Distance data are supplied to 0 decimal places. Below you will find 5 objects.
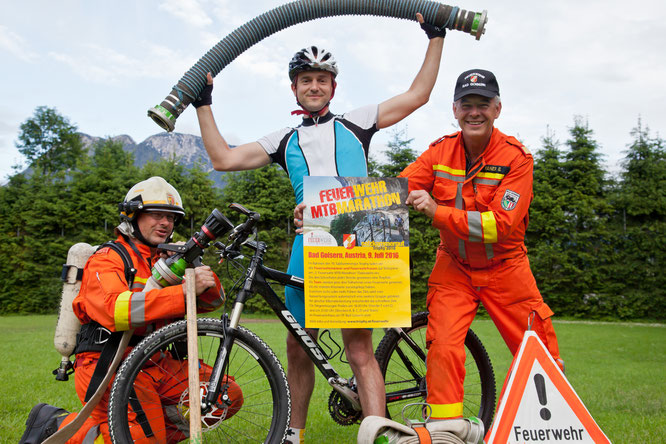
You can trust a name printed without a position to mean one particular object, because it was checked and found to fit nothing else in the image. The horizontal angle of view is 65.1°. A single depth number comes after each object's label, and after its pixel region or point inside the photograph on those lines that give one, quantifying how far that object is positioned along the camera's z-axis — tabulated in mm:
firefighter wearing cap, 3270
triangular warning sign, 2764
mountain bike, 3006
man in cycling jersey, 3535
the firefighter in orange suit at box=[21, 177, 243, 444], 3225
